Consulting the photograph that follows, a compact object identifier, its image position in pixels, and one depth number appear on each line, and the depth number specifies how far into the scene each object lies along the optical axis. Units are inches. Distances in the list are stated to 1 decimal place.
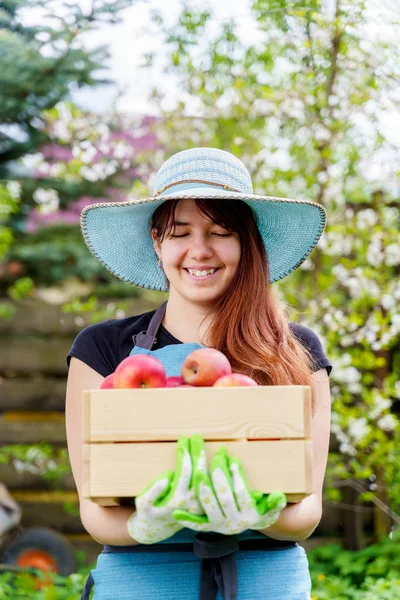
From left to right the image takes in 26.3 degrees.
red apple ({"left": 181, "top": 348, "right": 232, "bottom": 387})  65.7
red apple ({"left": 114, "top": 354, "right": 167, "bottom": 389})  64.4
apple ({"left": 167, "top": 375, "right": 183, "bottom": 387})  68.5
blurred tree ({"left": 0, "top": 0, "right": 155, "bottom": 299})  198.2
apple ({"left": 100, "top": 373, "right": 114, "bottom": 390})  67.6
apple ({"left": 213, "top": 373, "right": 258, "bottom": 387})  63.4
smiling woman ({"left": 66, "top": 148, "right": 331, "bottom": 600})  69.4
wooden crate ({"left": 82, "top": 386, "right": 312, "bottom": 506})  60.1
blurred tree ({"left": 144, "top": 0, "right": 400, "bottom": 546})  161.8
